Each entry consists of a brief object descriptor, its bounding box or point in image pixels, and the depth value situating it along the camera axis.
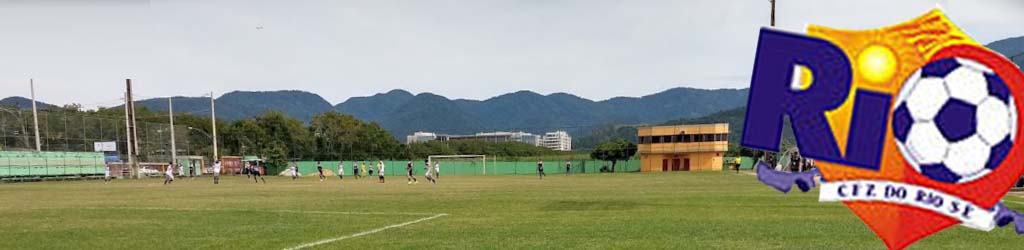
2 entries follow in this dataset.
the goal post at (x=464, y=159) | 85.71
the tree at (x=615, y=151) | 111.69
